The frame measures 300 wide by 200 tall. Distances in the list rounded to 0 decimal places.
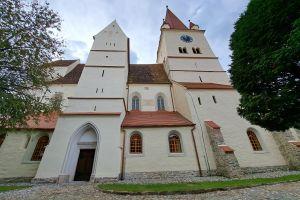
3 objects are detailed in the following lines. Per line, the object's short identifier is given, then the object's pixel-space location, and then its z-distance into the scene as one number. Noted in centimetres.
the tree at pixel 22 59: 829
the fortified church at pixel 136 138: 1285
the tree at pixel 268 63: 692
